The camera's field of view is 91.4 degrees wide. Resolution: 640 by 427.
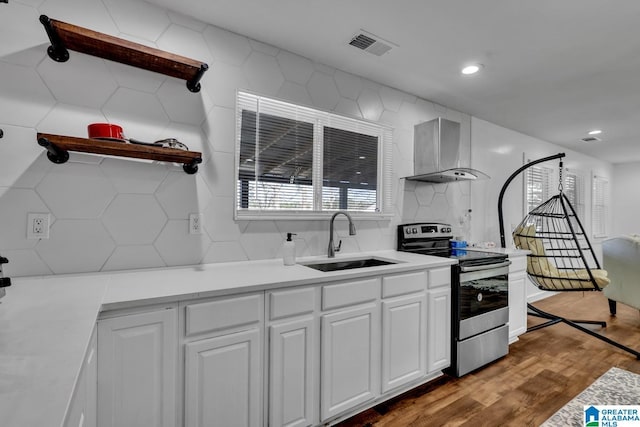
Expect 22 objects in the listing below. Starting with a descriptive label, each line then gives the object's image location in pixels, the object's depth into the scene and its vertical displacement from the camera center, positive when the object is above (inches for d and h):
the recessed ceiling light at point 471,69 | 101.2 +49.2
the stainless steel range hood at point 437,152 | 114.0 +24.6
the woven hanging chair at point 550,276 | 122.3 -24.0
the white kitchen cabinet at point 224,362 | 54.7 -27.2
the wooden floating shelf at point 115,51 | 57.7 +33.1
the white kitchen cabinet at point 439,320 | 90.8 -30.5
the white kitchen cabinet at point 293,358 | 63.0 -29.9
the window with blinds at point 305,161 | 86.3 +17.2
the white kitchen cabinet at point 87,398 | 28.1 -21.1
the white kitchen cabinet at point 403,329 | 81.1 -30.4
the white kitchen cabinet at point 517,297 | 117.5 -30.6
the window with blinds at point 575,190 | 208.9 +20.0
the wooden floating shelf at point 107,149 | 57.1 +12.7
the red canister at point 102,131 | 60.2 +16.0
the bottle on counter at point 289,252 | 83.3 -9.8
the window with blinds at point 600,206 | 236.4 +9.9
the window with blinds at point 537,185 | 177.9 +19.6
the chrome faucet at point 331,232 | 92.7 -4.7
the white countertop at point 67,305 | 22.9 -13.3
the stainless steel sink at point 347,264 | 91.2 -14.7
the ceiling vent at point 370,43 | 84.7 +48.8
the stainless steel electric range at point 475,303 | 95.7 -27.8
